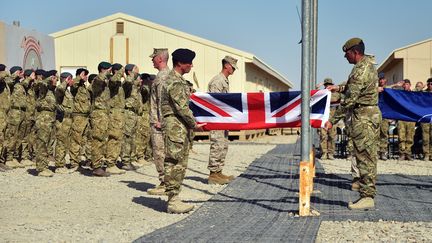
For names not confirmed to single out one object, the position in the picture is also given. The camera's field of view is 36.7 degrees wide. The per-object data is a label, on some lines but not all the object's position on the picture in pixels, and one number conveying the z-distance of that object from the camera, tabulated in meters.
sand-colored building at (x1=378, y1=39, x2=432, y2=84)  31.17
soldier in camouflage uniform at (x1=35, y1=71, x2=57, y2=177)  12.66
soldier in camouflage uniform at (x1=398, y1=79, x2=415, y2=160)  17.38
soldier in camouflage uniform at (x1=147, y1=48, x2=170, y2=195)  9.95
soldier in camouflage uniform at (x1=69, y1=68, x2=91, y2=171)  12.82
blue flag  12.23
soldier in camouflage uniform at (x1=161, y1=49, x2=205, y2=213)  7.98
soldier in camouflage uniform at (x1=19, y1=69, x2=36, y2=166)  14.09
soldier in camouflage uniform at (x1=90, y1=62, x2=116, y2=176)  12.66
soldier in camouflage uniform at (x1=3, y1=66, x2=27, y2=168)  13.72
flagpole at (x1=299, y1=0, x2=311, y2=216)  7.86
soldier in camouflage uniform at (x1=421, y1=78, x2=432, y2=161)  17.30
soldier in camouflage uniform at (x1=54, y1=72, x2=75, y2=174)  13.03
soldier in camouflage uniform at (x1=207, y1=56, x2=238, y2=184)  11.24
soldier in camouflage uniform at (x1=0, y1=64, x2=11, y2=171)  13.51
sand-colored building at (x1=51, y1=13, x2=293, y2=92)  27.66
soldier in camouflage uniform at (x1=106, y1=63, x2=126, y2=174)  12.98
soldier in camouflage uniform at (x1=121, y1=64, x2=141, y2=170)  14.27
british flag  9.62
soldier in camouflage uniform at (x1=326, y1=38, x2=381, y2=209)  8.54
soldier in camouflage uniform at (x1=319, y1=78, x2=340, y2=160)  17.33
